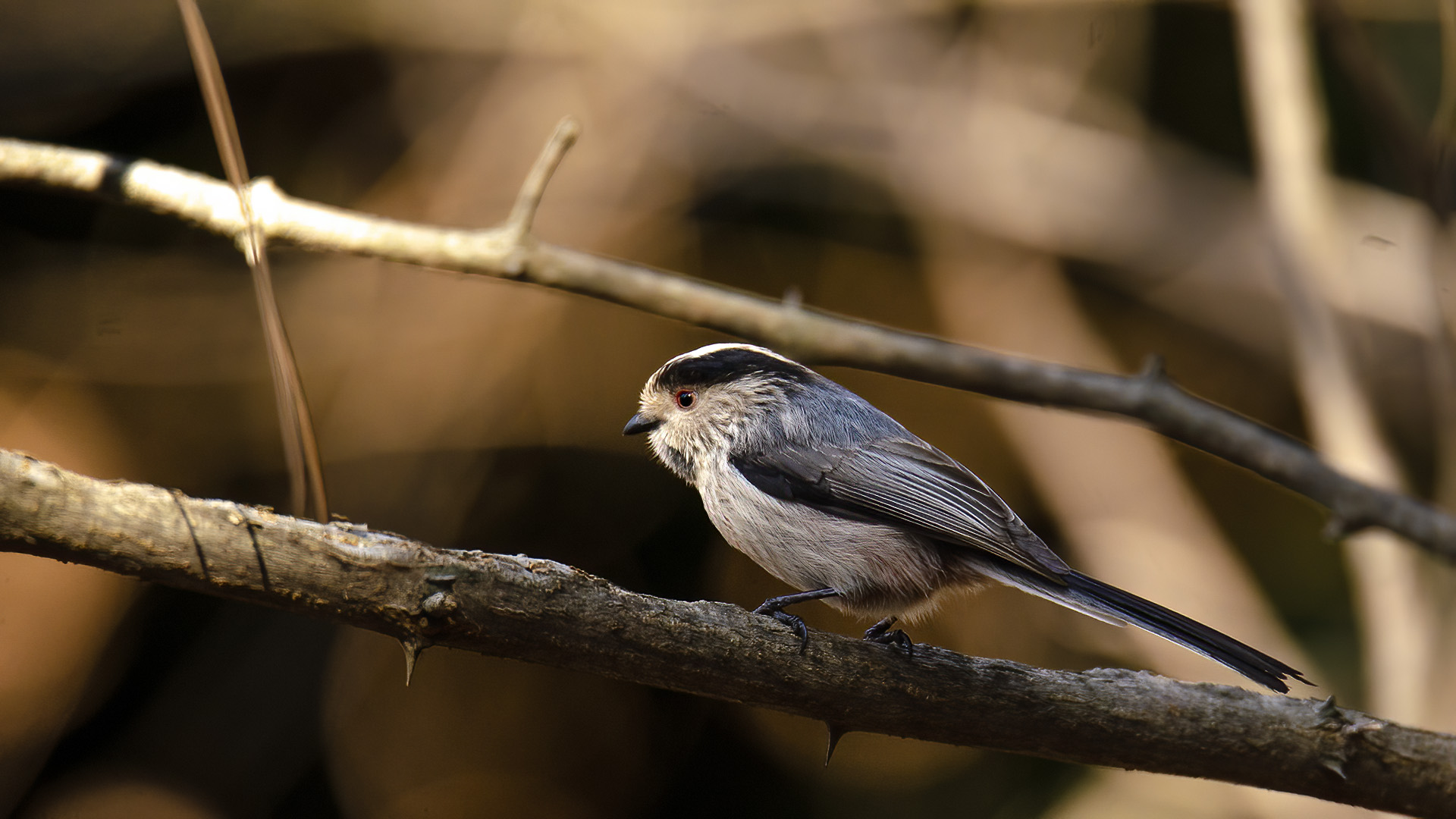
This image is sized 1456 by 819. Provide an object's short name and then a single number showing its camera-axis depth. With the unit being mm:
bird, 4731
